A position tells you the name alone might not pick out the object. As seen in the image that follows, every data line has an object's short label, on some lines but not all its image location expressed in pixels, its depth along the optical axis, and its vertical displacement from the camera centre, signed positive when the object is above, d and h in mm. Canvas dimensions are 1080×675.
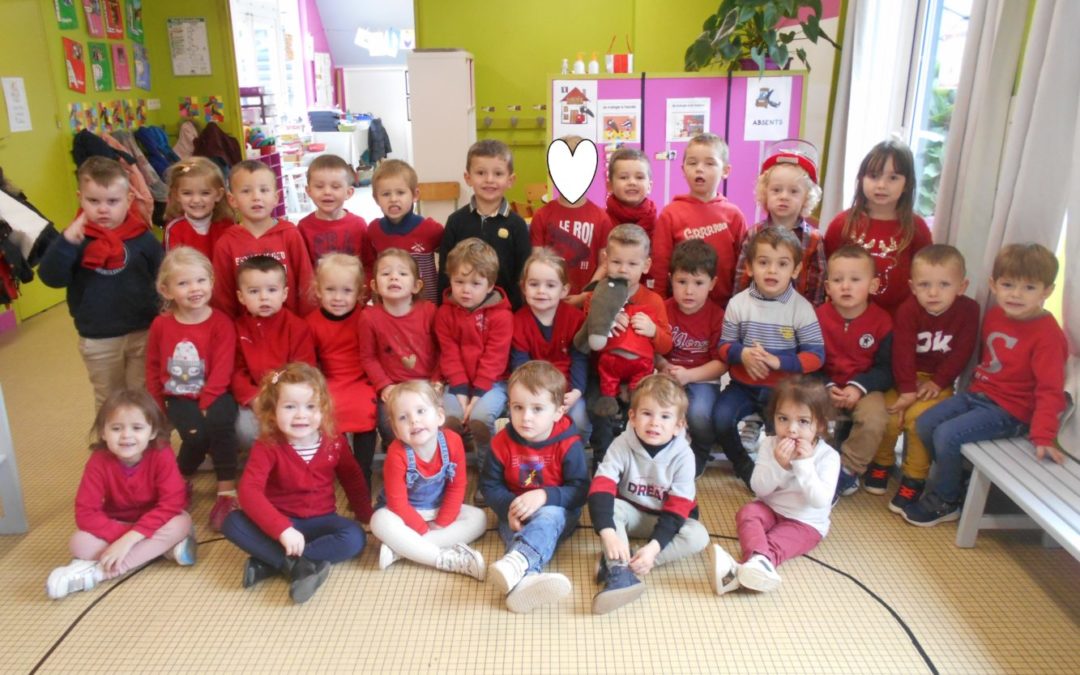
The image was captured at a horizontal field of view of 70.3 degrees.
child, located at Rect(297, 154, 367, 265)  2615 -333
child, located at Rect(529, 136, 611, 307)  2738 -387
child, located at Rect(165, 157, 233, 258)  2572 -270
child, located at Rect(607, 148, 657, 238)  2676 -228
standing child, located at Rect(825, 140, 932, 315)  2465 -309
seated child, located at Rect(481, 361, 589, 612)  1990 -933
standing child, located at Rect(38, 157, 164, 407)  2352 -466
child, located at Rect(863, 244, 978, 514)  2311 -666
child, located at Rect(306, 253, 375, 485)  2354 -675
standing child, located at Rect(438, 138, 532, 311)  2617 -324
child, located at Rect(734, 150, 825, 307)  2549 -275
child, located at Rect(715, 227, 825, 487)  2379 -645
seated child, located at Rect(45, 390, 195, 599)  1977 -980
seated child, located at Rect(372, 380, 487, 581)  2014 -974
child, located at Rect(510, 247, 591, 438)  2434 -655
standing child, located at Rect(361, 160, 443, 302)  2594 -353
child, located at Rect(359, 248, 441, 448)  2357 -633
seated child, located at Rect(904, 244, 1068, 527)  2094 -716
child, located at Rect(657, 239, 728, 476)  2438 -684
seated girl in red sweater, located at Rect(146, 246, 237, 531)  2291 -713
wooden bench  1786 -880
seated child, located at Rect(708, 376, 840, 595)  1993 -936
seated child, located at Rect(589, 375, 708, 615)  1959 -950
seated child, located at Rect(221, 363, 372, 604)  1975 -952
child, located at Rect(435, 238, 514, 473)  2381 -660
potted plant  3611 +420
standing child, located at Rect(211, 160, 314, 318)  2523 -384
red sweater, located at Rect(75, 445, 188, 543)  2002 -959
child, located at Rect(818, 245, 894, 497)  2365 -701
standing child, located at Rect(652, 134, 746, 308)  2660 -337
